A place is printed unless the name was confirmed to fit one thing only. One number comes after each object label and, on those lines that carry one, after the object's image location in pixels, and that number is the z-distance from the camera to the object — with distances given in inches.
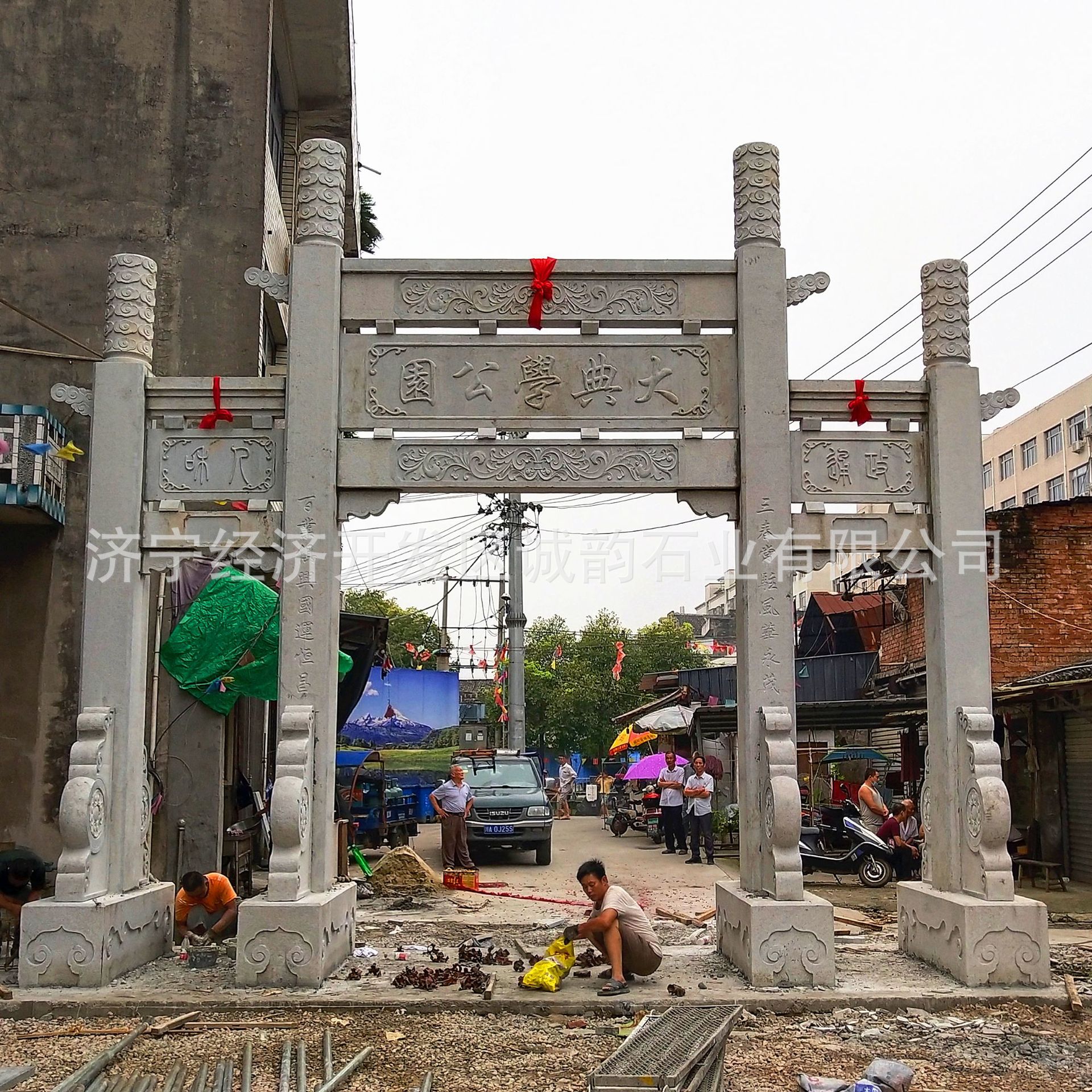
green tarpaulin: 479.5
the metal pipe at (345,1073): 246.7
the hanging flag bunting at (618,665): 1391.5
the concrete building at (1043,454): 1551.4
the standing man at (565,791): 1264.8
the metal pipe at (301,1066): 246.5
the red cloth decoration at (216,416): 377.4
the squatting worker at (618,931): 329.7
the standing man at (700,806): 685.3
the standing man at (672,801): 739.4
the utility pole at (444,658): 1517.0
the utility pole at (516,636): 1032.8
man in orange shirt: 386.6
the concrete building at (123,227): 502.9
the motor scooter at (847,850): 607.8
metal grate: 230.7
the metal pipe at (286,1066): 248.8
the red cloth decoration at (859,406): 378.6
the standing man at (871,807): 639.1
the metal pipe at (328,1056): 256.7
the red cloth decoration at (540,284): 379.6
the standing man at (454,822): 661.9
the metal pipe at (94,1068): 249.3
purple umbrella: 928.9
